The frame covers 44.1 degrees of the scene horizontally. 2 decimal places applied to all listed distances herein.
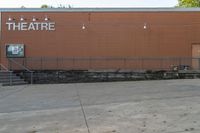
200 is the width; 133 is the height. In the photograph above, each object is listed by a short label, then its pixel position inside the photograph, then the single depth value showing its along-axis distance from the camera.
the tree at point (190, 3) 30.07
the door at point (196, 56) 18.49
